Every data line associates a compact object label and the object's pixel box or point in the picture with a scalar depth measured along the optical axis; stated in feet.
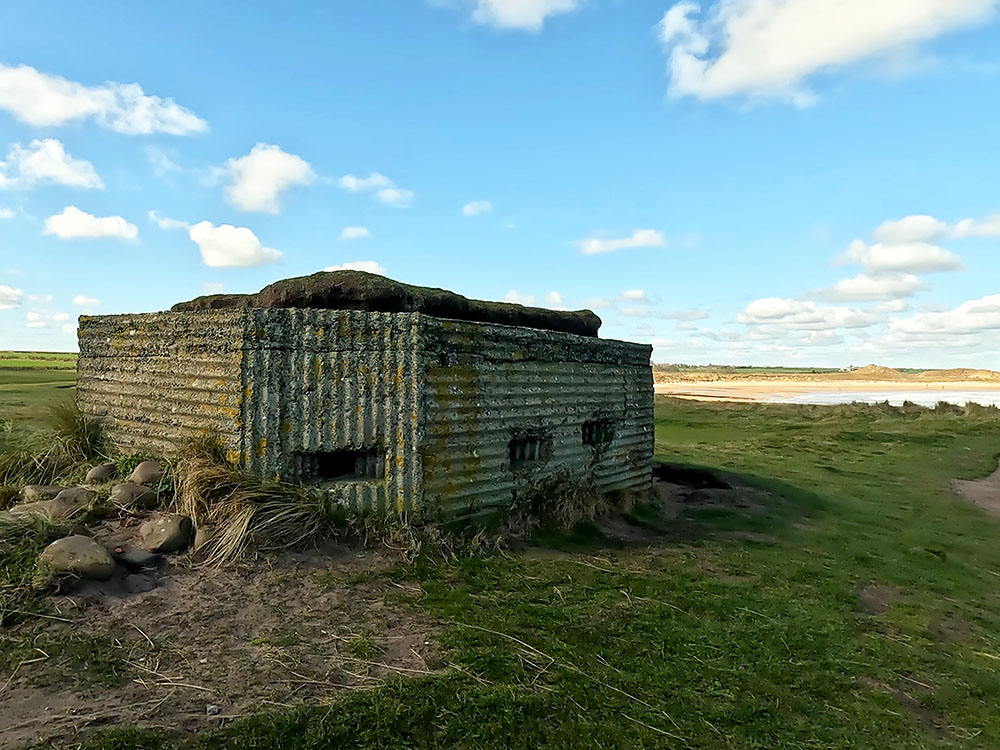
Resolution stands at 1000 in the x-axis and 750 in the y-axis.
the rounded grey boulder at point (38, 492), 21.33
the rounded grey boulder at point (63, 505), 19.21
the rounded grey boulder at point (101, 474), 23.47
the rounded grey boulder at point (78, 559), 16.20
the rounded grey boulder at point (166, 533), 18.60
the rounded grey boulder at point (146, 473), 21.79
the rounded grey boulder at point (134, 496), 20.62
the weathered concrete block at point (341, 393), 21.29
